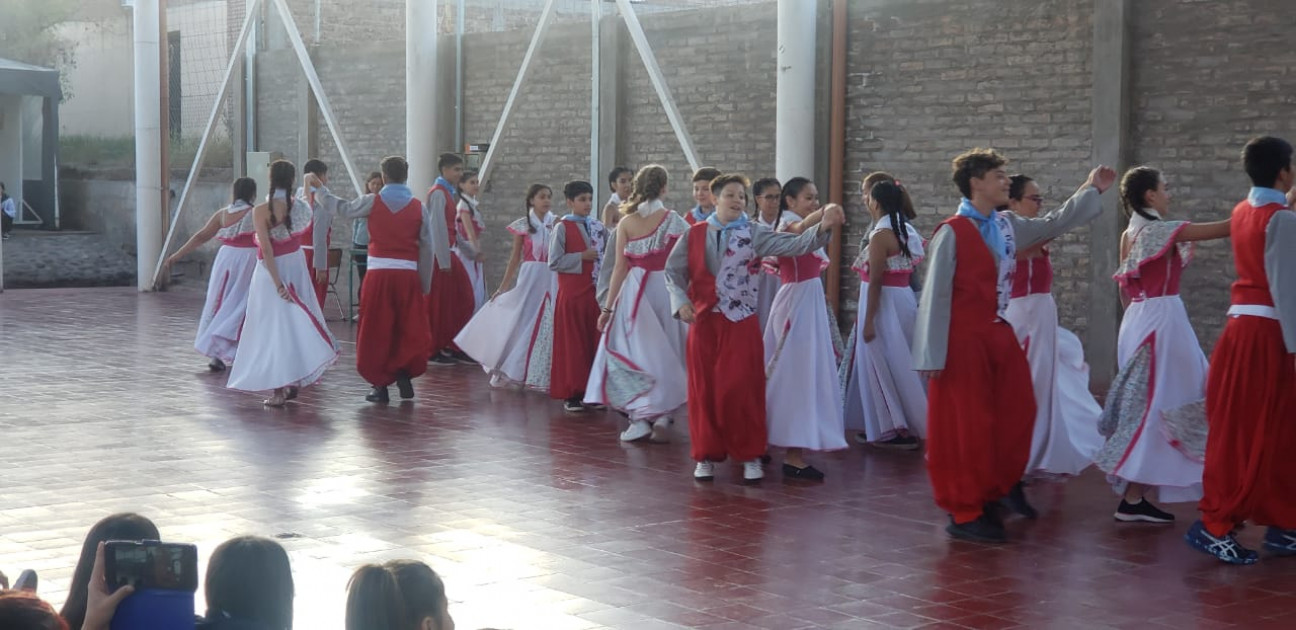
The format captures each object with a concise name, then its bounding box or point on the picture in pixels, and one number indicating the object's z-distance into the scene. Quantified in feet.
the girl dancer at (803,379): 28.58
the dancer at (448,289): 45.01
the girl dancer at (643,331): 32.72
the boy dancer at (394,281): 37.32
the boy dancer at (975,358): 23.31
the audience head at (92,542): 12.32
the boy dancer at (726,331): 27.78
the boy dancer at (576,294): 37.47
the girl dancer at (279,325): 37.06
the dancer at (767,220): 30.09
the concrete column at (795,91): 45.03
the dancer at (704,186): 33.60
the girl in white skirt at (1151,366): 24.11
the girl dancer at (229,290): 43.60
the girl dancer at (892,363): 32.12
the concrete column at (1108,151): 41.01
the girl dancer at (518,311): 40.73
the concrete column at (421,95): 57.93
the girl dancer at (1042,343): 27.73
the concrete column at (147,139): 74.23
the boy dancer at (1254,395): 21.81
